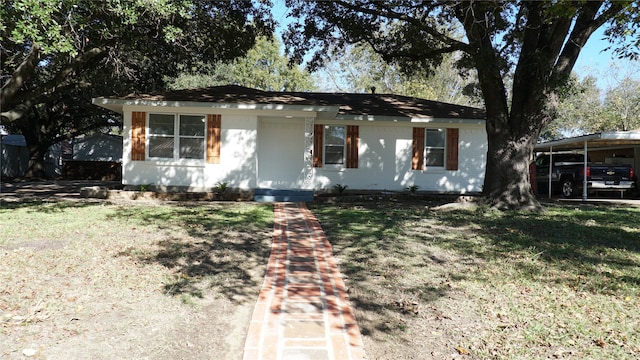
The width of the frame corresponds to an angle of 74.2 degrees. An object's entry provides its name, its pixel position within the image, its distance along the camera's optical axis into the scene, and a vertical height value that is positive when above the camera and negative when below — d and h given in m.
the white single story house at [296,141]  12.45 +0.95
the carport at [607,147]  13.85 +1.26
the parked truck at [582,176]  15.18 +0.02
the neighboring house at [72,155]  25.47 +0.74
